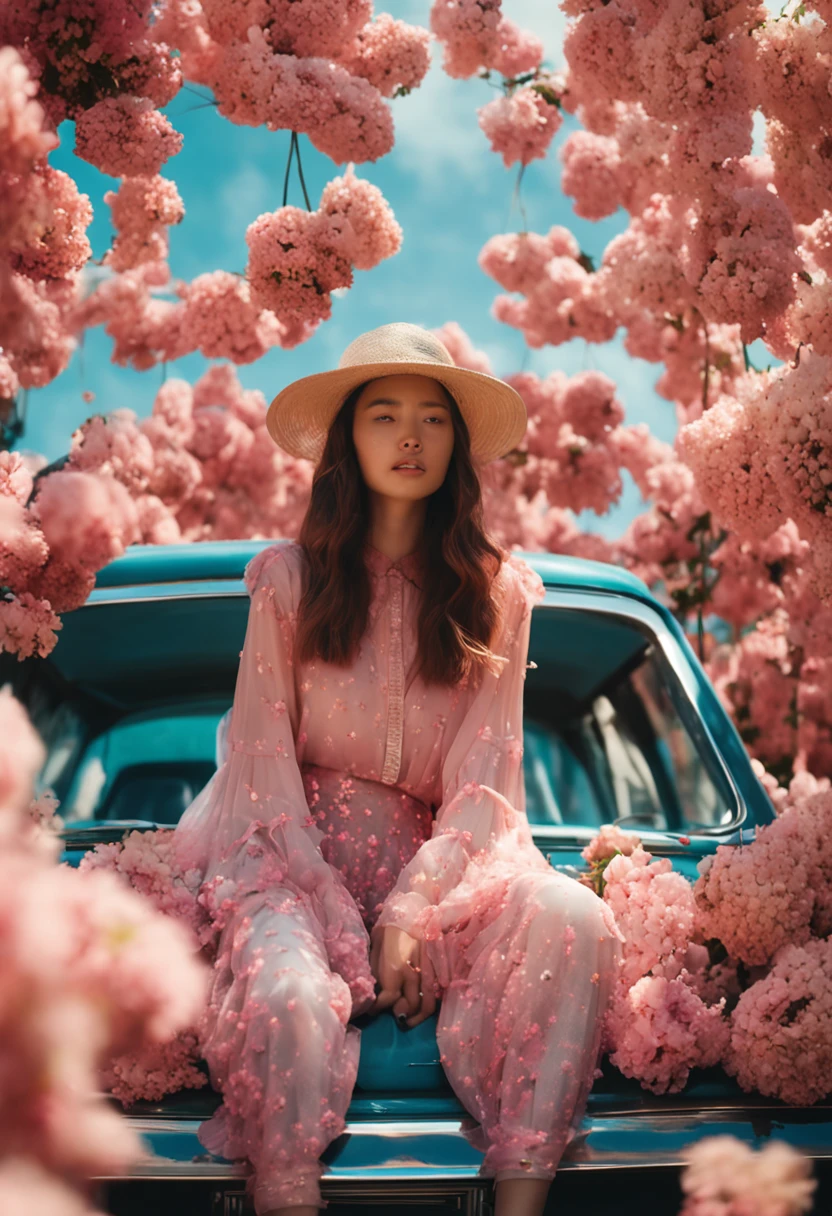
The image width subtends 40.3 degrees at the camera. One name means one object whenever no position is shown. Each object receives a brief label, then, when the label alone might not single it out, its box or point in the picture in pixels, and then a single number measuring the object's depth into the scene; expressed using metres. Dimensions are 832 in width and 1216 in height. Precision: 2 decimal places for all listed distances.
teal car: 2.81
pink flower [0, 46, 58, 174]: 1.08
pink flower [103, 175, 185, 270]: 3.14
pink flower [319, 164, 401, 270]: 3.03
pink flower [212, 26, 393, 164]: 2.92
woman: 1.65
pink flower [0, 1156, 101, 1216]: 0.61
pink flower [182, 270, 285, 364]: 4.32
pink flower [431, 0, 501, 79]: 3.51
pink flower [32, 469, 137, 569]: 2.09
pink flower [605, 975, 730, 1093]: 1.79
